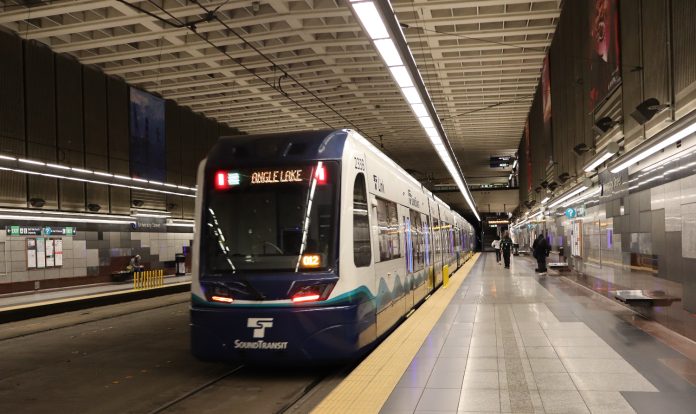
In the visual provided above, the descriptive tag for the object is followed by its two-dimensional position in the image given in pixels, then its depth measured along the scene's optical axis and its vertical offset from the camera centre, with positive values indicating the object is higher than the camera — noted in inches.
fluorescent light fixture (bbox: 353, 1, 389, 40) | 267.4 +97.6
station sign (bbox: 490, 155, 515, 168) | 1600.6 +151.4
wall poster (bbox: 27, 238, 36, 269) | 740.0 -32.5
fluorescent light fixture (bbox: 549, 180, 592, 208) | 524.8 +23.6
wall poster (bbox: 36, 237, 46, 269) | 756.6 -33.1
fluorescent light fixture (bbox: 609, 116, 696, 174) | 249.6 +33.5
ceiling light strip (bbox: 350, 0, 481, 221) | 273.3 +96.9
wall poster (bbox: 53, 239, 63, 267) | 789.2 -31.7
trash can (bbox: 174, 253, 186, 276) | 1073.5 -72.2
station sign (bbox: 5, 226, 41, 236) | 703.1 -3.0
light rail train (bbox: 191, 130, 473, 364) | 249.3 -13.7
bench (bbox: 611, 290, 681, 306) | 323.6 -51.1
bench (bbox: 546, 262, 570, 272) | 737.5 -67.9
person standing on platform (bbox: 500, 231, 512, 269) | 1064.8 -67.3
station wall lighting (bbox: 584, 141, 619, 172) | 392.8 +41.7
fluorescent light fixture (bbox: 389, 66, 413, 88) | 371.2 +95.5
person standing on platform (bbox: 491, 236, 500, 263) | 1330.0 -69.7
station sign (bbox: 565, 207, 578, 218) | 636.4 +1.9
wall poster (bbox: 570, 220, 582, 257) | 624.9 -28.6
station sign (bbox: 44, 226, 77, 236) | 768.3 -5.2
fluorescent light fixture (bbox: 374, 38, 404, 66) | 318.0 +96.8
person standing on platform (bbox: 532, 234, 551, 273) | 849.5 -55.6
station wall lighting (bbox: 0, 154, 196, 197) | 482.0 +51.6
